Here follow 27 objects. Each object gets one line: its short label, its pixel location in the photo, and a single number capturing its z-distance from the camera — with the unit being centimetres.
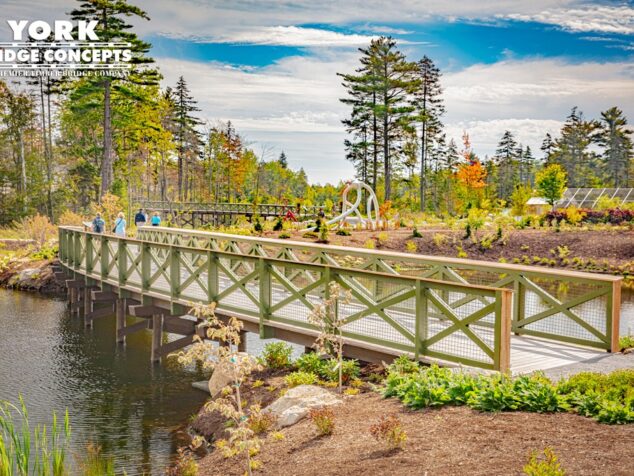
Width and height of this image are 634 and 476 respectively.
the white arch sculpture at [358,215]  3345
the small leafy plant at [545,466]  450
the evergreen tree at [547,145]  7300
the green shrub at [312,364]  929
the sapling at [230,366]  577
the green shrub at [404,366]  788
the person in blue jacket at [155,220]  2195
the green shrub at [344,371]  864
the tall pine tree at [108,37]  3228
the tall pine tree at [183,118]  5178
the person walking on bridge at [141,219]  2279
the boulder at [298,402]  755
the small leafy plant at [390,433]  580
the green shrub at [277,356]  1006
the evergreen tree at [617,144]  6794
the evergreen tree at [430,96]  5441
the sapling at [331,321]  823
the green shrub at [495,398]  629
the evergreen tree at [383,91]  4603
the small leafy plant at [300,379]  883
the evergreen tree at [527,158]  7706
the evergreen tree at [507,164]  7125
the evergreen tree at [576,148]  6850
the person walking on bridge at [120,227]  1916
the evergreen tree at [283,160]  9686
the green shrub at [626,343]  877
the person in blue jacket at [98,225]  1953
